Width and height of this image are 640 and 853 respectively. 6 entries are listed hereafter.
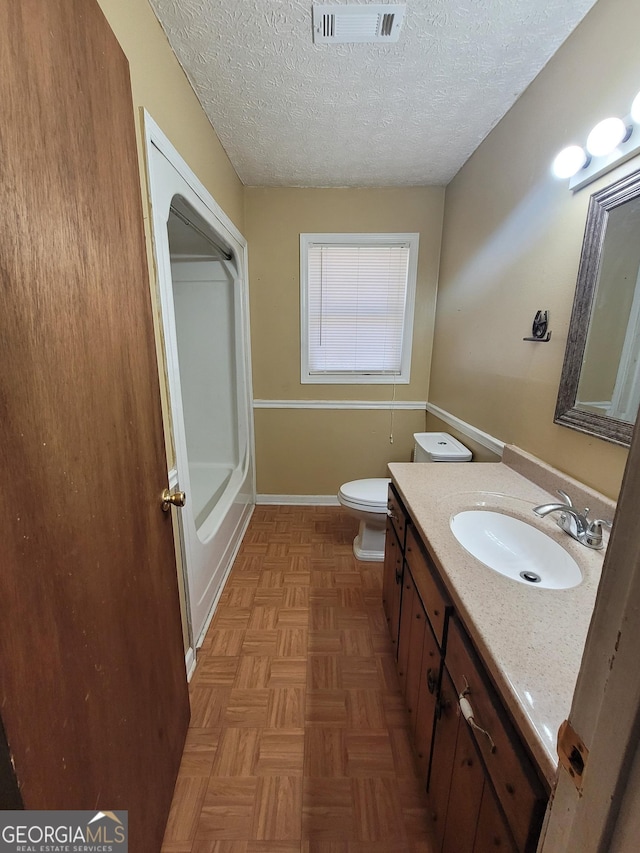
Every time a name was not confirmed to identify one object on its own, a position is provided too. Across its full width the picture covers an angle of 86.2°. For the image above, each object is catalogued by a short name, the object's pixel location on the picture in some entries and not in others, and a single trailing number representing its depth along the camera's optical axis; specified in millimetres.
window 2490
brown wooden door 470
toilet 1922
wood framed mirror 957
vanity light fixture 938
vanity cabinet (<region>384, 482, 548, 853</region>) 532
